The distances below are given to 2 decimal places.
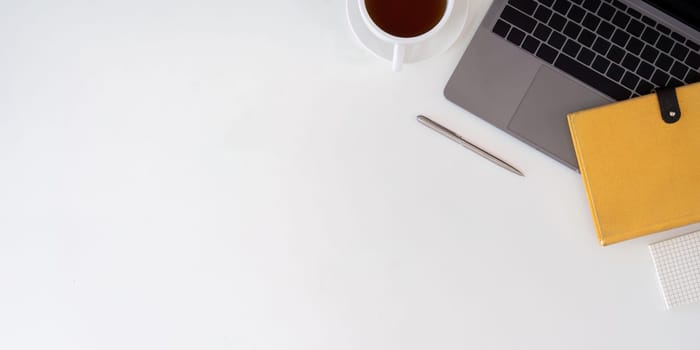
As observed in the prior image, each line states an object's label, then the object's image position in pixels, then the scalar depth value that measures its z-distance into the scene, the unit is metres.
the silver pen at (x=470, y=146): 0.85
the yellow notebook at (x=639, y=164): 0.80
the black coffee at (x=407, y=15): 0.80
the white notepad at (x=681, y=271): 0.84
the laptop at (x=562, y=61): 0.83
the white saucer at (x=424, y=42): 0.83
